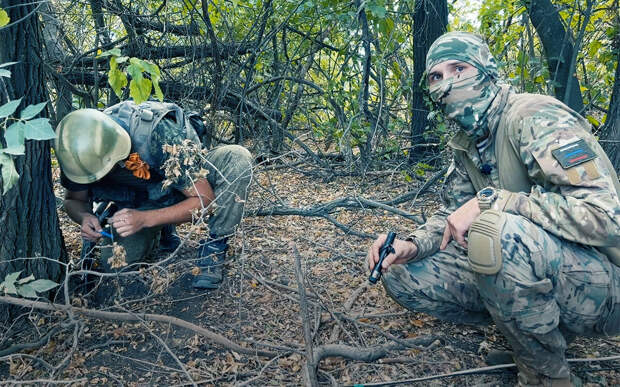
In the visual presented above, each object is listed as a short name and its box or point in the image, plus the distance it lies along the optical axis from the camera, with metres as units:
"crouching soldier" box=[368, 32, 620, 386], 1.75
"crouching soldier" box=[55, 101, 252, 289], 2.36
